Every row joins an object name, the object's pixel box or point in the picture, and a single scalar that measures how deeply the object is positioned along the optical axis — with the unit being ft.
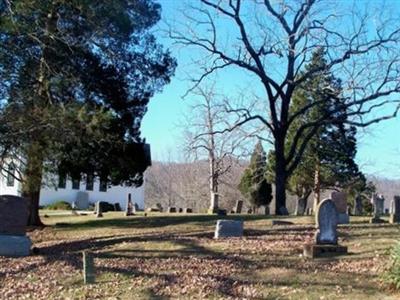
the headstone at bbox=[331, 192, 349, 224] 72.24
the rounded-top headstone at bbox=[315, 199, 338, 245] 40.91
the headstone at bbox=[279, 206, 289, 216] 96.94
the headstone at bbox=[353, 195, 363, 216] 104.28
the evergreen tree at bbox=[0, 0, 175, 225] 59.62
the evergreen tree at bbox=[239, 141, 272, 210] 158.13
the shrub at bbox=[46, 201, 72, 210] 155.02
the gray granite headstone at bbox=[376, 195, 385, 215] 82.54
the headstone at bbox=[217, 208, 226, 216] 95.78
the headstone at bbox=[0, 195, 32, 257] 50.88
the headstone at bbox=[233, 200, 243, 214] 117.29
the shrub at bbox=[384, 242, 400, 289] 30.25
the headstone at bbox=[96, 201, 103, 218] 98.89
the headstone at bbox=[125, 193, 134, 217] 99.30
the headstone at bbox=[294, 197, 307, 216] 111.04
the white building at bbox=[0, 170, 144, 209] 180.45
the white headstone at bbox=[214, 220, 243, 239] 53.36
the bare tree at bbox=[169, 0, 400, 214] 99.76
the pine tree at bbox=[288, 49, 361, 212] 141.59
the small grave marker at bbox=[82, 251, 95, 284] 37.17
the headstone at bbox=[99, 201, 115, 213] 130.08
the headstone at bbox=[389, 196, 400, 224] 73.95
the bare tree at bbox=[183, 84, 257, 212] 163.88
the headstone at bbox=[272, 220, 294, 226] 66.18
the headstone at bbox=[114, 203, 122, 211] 144.83
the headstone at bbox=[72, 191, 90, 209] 157.74
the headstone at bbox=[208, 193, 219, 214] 107.37
